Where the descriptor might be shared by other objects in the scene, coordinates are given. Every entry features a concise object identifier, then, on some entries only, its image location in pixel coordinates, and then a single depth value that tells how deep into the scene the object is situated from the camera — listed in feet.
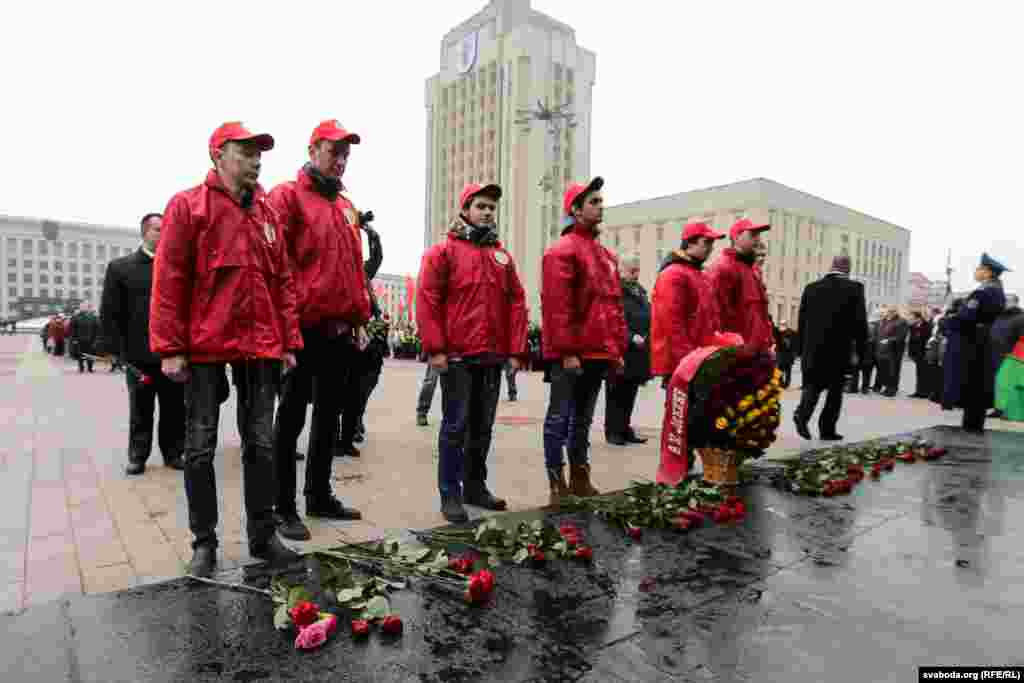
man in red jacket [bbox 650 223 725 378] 16.31
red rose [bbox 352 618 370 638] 7.38
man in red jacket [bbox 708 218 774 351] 18.74
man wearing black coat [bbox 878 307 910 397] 45.96
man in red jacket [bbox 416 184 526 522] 12.76
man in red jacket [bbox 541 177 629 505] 13.75
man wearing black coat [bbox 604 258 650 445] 22.40
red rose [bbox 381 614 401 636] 7.43
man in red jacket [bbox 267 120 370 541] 11.40
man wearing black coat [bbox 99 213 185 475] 16.65
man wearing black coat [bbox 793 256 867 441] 23.02
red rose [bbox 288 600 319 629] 7.38
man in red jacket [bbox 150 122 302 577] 9.34
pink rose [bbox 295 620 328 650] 7.08
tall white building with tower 179.83
